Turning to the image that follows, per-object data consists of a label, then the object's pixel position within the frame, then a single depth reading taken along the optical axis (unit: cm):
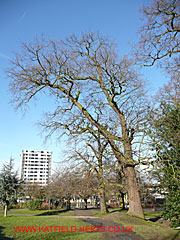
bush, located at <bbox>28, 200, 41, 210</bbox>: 3584
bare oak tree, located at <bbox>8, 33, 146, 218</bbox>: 1372
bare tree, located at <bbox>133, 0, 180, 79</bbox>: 873
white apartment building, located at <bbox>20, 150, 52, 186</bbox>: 14012
